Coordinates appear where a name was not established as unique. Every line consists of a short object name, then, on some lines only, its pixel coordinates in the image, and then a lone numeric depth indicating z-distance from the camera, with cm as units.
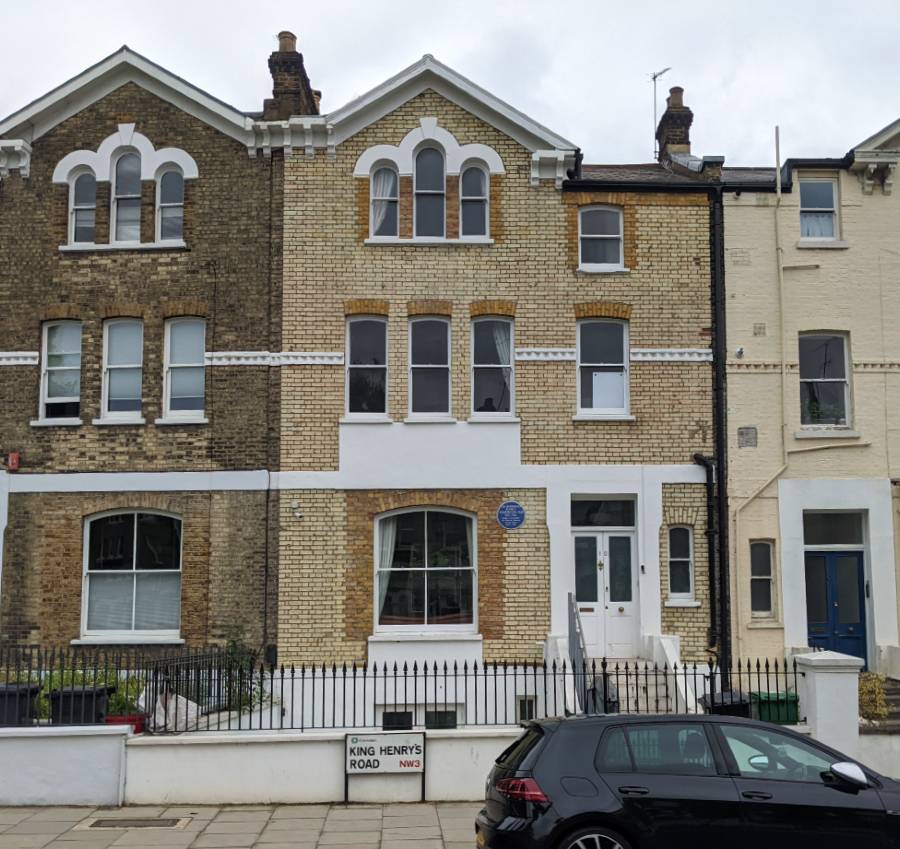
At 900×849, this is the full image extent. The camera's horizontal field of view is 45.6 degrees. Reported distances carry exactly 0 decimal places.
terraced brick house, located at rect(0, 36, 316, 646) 1773
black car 870
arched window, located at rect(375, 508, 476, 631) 1784
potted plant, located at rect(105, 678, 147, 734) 1330
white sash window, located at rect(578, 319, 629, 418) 1833
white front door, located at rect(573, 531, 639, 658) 1783
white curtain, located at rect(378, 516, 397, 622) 1786
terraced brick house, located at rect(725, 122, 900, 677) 1794
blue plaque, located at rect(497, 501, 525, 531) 1773
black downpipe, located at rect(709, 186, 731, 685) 1758
